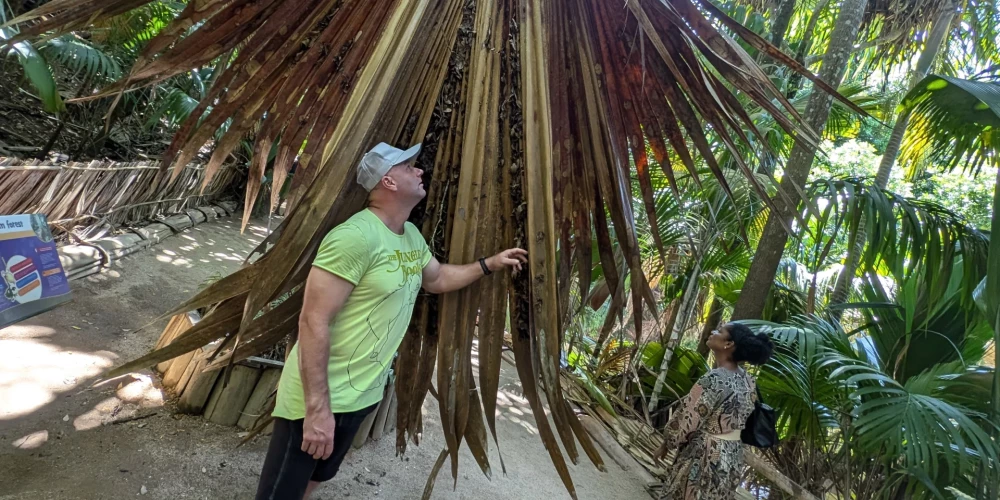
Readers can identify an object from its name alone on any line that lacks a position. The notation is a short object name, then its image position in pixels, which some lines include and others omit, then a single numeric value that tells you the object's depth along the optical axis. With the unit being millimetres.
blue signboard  2178
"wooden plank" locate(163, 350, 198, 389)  2635
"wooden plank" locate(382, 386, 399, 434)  2874
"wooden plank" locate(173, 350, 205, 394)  2580
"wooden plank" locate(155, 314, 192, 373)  2770
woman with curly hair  2447
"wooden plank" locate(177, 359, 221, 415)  2514
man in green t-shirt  1388
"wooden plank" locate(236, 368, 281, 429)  2521
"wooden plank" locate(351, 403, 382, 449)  2621
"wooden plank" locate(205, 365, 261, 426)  2510
